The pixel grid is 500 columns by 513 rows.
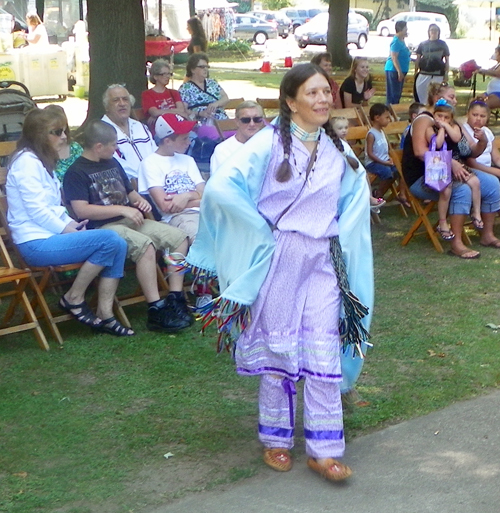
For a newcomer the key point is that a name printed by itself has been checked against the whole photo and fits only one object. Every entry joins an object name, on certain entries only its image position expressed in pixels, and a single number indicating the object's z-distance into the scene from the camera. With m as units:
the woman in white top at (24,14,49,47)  20.11
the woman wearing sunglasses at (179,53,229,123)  9.27
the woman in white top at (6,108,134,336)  5.63
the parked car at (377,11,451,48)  40.80
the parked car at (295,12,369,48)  42.50
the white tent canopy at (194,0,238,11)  40.47
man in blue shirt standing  16.72
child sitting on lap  7.80
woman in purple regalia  3.84
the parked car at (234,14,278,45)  46.38
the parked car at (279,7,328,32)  52.51
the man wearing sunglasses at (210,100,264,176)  6.66
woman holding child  7.82
